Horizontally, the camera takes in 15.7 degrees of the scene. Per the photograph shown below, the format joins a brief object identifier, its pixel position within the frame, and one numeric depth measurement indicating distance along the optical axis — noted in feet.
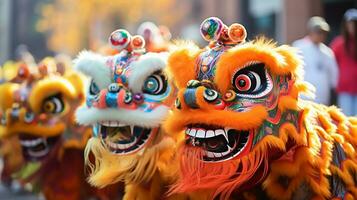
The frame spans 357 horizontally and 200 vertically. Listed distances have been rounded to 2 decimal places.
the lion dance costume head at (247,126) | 20.03
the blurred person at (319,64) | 39.75
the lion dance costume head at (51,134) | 31.19
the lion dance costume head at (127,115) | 24.56
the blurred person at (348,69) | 40.45
